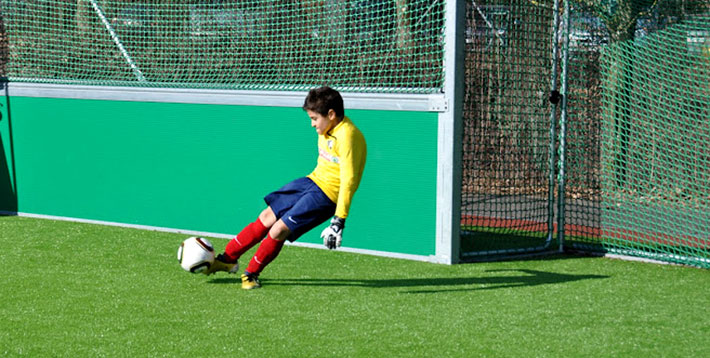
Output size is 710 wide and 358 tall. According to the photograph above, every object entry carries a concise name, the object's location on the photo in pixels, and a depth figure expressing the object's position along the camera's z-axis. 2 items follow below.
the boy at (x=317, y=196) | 13.08
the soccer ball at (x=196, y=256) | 13.91
